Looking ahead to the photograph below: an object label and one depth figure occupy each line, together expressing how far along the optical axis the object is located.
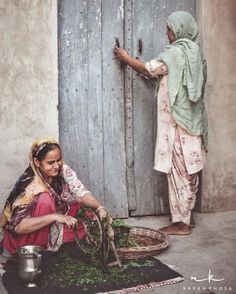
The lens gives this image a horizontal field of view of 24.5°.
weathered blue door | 5.48
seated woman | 4.19
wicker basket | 4.38
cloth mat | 3.83
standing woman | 5.11
